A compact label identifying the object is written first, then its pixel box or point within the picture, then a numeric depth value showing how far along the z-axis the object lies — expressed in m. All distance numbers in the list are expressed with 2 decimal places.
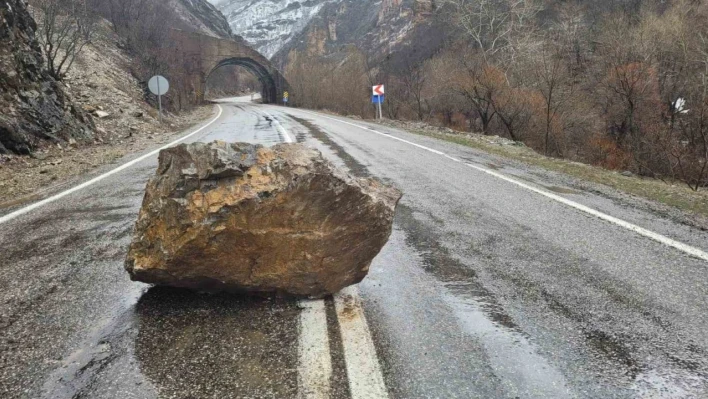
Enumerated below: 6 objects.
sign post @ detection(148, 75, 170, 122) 19.17
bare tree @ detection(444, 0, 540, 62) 35.78
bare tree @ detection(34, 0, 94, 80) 14.14
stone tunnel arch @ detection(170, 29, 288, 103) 45.75
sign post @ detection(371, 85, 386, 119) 23.59
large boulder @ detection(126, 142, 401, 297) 2.71
